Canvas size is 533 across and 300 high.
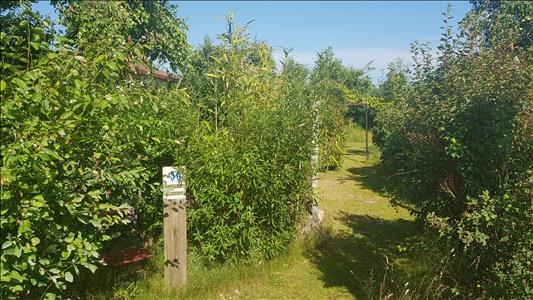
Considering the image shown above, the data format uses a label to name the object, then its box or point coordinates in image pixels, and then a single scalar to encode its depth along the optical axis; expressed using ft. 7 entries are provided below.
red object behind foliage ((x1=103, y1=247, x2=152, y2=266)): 13.53
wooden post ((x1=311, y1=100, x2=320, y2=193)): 18.59
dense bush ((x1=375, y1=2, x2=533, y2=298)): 10.84
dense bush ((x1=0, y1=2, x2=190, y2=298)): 7.38
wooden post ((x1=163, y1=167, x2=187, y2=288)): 14.23
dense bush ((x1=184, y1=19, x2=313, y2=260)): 15.97
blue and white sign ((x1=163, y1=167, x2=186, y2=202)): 14.19
